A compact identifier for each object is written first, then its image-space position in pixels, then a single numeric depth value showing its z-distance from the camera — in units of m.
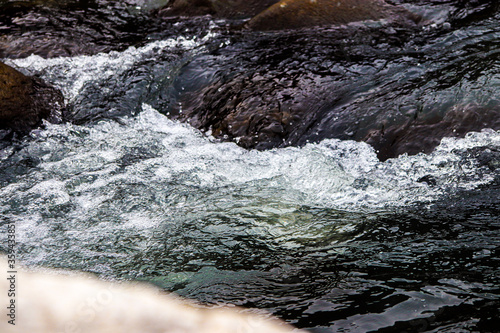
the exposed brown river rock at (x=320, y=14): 12.22
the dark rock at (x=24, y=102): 9.50
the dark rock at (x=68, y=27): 12.45
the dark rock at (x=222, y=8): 14.01
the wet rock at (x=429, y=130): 7.70
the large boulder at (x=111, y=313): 4.08
